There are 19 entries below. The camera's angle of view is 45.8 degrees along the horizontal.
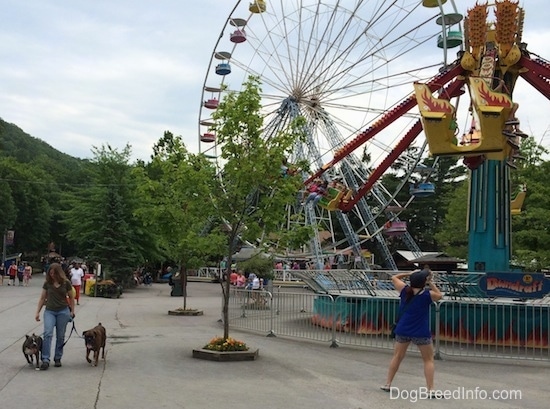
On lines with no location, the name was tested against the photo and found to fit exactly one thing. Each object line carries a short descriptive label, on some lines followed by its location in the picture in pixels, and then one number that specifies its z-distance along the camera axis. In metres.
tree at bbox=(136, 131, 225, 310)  10.95
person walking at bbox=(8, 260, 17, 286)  34.00
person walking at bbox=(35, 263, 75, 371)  9.29
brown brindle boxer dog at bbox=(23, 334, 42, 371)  9.05
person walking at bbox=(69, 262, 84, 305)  22.64
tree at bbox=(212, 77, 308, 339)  10.83
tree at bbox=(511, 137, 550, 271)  25.42
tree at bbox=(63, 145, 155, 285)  31.88
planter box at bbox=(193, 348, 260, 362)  10.28
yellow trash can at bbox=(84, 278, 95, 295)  27.17
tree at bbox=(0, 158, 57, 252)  56.47
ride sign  12.32
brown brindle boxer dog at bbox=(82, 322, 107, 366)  9.31
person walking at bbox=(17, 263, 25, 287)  33.94
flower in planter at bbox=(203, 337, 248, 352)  10.54
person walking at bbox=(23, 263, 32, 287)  34.72
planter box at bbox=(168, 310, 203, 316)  19.38
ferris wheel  19.20
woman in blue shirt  7.62
